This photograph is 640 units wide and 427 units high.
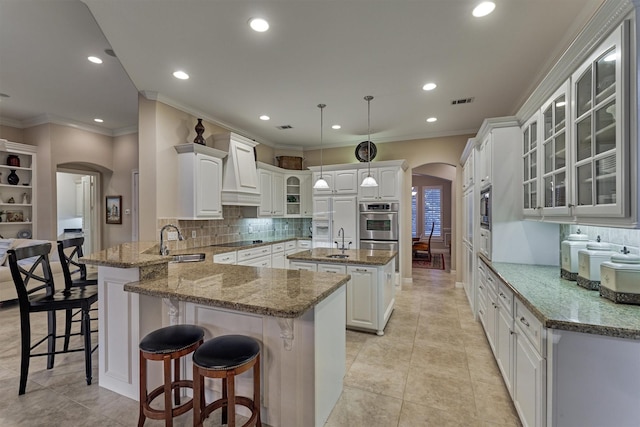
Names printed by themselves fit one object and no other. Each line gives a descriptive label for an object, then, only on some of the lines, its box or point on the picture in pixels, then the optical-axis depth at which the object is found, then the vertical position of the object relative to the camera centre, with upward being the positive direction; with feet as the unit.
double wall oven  16.72 -0.78
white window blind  30.35 +0.42
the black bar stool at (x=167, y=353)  5.26 -2.64
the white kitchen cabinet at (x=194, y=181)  12.51 +1.52
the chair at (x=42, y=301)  6.80 -2.20
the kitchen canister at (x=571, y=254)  6.74 -1.03
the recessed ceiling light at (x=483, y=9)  6.63 +4.95
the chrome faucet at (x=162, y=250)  8.21 -1.05
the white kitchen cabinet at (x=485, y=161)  9.95 +1.97
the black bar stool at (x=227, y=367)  4.66 -2.61
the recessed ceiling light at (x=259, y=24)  7.28 +5.03
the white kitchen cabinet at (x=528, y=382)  4.80 -3.25
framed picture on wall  19.22 +0.32
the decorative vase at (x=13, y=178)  16.37 +2.17
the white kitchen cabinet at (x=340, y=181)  17.59 +2.03
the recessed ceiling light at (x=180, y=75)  10.06 +5.10
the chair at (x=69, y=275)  8.29 -1.92
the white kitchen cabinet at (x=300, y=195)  19.98 +1.32
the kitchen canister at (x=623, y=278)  4.96 -1.21
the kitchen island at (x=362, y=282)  10.34 -2.58
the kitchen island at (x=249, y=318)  5.47 -2.34
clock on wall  18.66 +4.16
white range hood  14.26 +2.29
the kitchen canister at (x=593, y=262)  5.91 -1.07
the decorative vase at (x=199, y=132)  13.03 +3.83
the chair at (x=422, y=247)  24.60 -3.05
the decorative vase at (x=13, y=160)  16.25 +3.20
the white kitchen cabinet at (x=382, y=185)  16.70 +1.69
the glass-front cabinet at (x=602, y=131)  4.37 +1.43
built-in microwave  10.03 +0.17
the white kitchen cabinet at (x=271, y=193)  17.26 +1.34
